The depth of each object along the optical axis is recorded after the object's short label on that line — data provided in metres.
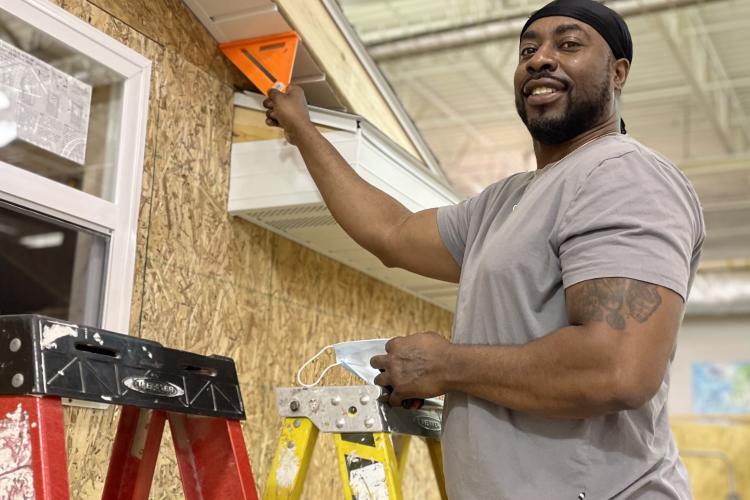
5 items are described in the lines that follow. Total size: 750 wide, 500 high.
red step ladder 1.41
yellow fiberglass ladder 1.83
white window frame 2.49
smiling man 1.53
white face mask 2.10
